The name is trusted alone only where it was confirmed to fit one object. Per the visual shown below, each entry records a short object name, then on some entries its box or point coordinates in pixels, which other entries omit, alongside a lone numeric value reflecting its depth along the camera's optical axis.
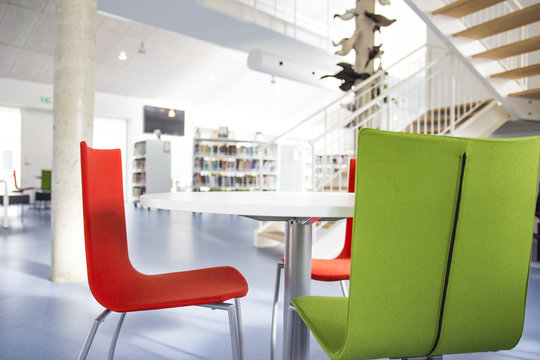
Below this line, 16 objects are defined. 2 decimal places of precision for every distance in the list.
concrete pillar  2.79
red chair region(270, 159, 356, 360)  1.42
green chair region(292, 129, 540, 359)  0.67
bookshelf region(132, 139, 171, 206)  8.71
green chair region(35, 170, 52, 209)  7.10
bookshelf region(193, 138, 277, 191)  8.40
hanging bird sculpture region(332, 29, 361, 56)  3.61
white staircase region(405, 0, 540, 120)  2.93
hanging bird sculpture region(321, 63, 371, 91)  3.68
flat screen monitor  10.87
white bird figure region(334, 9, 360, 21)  3.61
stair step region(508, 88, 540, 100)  3.41
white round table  0.79
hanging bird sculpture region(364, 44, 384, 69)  3.62
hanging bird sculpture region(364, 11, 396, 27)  3.54
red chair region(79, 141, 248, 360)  1.05
